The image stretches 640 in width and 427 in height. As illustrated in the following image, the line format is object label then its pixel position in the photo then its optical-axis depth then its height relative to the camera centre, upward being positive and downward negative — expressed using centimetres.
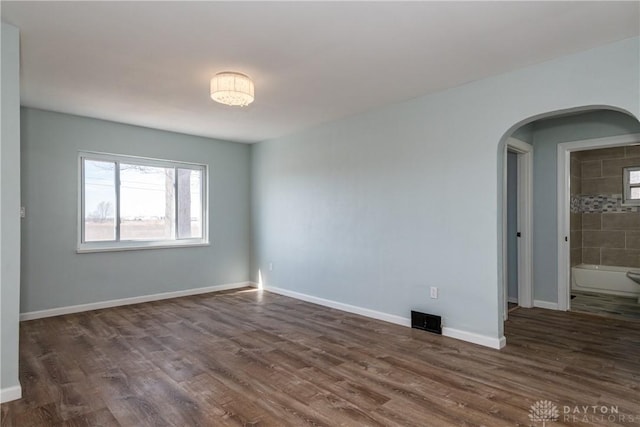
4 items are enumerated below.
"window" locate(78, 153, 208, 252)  469 +18
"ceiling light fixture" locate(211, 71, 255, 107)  294 +106
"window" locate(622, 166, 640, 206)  570 +47
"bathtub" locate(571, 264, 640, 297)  523 -101
